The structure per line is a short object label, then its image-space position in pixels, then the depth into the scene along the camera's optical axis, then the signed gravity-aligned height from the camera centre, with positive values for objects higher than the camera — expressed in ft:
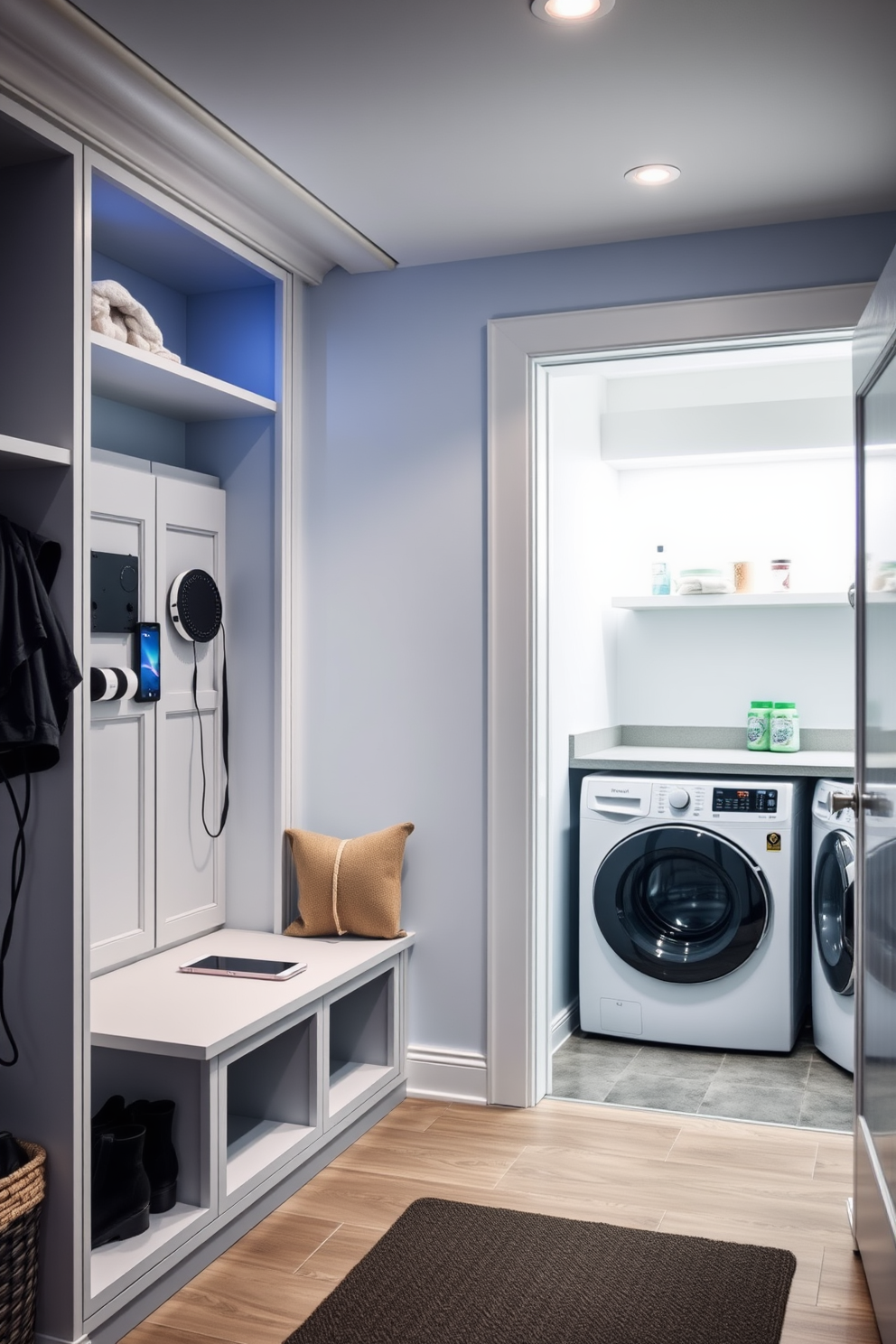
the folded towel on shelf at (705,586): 14.17 +1.12
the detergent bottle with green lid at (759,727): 14.15 -0.59
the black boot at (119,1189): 7.32 -3.20
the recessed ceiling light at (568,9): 6.39 +3.69
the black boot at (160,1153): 7.66 -3.12
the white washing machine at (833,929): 11.42 -2.53
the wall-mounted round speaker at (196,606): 9.97 +0.64
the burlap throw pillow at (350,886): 10.48 -1.85
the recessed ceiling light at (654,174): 8.61 +3.75
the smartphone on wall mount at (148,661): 9.50 +0.15
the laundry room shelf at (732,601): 13.65 +0.93
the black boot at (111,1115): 7.79 -2.92
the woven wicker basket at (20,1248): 6.34 -3.13
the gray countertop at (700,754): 12.41 -0.87
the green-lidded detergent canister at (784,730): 13.97 -0.62
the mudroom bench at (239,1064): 7.55 -2.93
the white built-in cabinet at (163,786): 6.93 -0.82
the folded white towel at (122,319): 8.35 +2.66
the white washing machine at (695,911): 12.09 -2.47
